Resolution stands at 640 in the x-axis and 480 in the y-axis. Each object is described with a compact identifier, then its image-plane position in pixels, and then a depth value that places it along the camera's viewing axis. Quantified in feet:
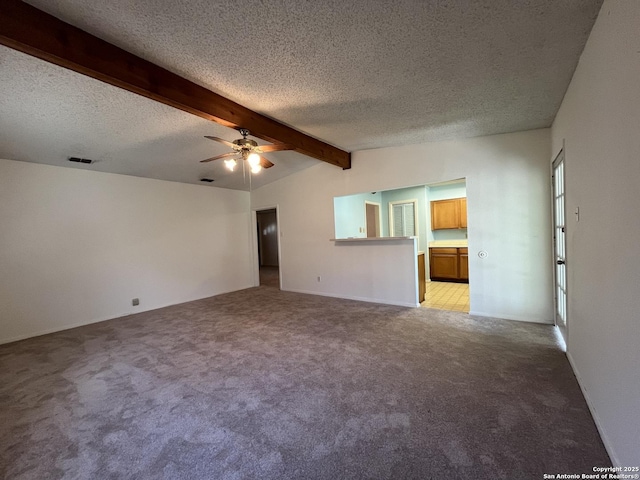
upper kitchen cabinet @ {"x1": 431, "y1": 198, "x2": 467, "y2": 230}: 20.31
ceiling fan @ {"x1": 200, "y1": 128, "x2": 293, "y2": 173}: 9.73
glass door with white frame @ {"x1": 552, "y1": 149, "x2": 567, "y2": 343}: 9.17
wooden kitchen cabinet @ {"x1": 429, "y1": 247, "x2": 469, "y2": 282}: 19.76
